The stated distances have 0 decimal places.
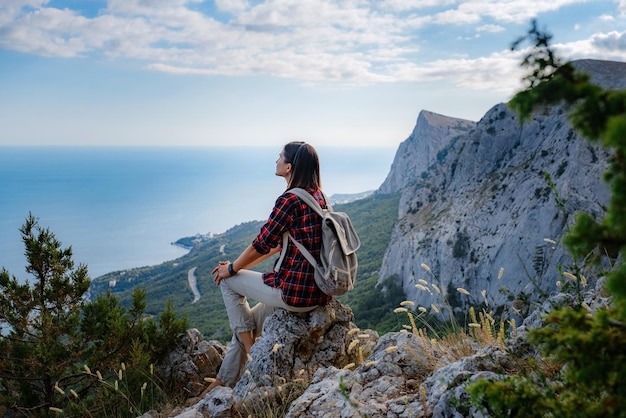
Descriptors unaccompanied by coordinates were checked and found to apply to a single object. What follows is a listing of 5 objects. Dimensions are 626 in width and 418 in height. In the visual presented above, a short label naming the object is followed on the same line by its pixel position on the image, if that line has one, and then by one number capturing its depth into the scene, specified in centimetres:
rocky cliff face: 4003
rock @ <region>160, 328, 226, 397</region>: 674
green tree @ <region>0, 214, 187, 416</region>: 630
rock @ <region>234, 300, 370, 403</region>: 479
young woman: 496
